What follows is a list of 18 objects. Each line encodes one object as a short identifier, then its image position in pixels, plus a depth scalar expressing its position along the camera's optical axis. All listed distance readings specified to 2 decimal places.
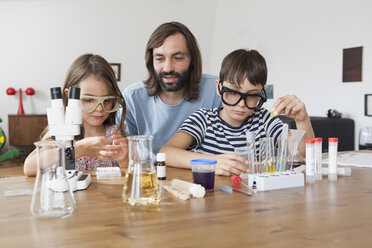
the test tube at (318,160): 1.33
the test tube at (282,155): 1.33
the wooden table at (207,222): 0.72
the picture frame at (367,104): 4.21
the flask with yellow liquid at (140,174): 0.96
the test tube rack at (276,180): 1.15
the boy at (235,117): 1.67
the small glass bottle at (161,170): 1.32
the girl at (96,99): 1.82
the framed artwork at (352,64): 4.27
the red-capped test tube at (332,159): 1.35
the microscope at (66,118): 1.12
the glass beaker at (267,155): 1.33
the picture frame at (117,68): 6.79
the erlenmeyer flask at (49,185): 0.87
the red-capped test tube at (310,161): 1.28
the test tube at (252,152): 1.33
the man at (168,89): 2.37
